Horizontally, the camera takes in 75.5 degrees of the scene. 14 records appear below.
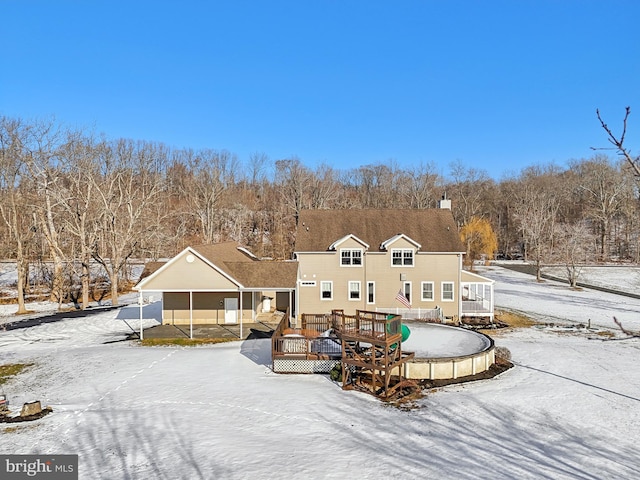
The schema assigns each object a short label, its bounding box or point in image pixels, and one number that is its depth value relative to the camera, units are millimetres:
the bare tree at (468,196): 72562
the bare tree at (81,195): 32228
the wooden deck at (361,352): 14961
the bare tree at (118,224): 33250
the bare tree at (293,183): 64625
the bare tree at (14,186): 31906
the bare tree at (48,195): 32500
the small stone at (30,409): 12289
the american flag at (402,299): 20719
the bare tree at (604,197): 65000
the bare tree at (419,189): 69562
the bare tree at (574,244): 50750
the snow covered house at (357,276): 25016
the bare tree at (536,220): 49875
